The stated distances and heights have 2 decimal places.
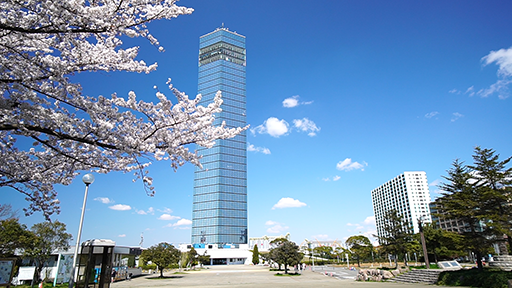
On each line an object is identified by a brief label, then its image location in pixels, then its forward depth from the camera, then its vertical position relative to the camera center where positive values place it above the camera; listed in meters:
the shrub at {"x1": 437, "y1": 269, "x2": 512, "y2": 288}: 15.50 -2.73
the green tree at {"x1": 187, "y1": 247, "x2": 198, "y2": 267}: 53.94 -4.17
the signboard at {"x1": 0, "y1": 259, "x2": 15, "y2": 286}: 12.99 -1.53
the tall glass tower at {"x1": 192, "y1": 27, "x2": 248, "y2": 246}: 105.56 +24.11
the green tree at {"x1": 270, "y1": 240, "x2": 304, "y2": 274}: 33.82 -2.29
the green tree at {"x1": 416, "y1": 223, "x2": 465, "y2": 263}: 42.72 -1.51
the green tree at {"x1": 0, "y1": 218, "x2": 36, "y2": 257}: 26.12 +0.00
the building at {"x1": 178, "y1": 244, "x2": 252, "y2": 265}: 80.44 -5.42
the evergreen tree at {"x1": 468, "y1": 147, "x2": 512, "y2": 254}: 17.41 +2.70
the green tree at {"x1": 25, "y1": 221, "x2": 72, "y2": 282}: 27.81 -0.44
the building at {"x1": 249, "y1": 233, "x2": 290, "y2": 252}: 123.57 -2.77
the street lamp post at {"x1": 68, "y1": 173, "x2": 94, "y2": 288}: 9.82 +0.71
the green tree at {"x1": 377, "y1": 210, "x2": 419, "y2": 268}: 34.88 -0.68
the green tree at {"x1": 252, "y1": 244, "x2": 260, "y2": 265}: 73.12 -5.53
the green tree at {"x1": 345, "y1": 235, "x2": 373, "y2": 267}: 53.30 -2.04
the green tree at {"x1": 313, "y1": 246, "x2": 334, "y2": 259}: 84.12 -4.88
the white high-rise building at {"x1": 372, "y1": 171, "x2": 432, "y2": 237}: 116.94 +16.41
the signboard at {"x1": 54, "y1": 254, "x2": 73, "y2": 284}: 23.08 -2.51
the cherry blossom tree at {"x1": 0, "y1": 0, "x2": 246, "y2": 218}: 4.27 +2.61
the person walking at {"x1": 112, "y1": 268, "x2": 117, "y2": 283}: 27.72 -3.64
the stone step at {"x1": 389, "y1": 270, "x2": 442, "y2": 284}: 21.49 -3.45
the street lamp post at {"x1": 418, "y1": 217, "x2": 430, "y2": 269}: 26.58 -0.32
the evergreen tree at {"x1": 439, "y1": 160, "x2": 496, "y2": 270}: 18.84 +1.74
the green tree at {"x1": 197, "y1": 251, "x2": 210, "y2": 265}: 59.63 -4.70
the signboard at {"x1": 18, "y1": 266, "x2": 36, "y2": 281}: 23.95 -2.92
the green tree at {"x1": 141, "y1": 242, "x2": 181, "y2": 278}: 32.12 -2.15
